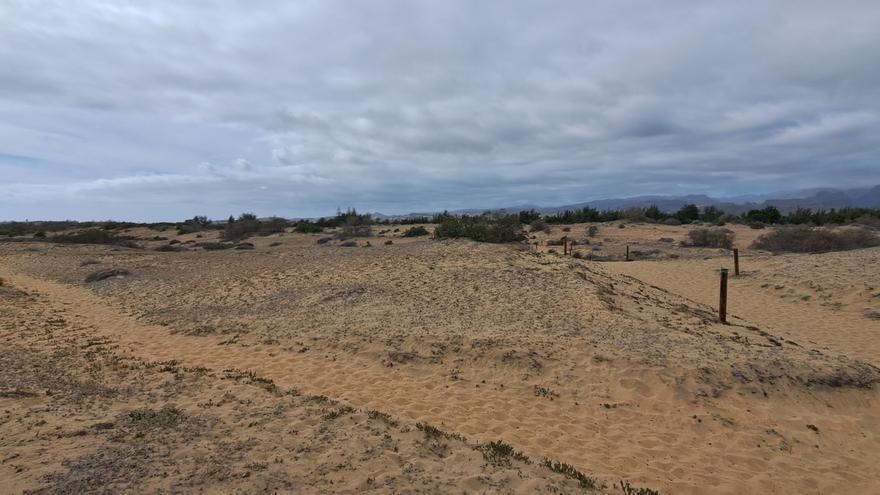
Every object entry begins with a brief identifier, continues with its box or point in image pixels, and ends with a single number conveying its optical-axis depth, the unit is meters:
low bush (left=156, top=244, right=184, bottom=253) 31.70
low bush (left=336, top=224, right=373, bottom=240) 37.50
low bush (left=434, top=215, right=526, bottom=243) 21.30
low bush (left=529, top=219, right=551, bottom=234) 43.72
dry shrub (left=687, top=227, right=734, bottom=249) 32.81
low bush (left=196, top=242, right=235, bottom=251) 33.31
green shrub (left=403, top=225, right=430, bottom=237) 34.16
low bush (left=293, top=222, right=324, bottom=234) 43.13
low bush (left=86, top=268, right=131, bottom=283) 20.58
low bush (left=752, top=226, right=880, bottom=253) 25.95
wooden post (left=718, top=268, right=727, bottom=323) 11.37
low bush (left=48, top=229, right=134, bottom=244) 35.66
